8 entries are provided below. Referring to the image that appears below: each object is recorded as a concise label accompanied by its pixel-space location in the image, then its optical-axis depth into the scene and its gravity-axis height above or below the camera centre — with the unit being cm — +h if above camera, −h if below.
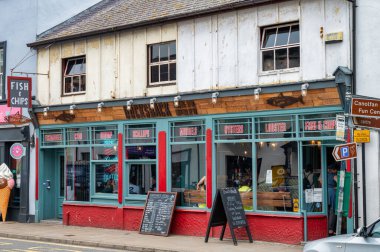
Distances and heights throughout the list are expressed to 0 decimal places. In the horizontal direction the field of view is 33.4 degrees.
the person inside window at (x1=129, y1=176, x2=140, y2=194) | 1930 -113
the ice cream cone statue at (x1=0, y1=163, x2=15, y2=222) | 2195 -136
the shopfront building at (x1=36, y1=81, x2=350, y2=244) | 1586 -33
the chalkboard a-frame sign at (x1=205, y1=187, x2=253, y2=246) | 1595 -160
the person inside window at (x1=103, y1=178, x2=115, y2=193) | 1986 -116
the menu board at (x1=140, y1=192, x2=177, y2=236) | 1775 -182
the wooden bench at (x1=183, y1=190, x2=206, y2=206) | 1772 -135
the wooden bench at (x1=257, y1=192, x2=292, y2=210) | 1612 -131
